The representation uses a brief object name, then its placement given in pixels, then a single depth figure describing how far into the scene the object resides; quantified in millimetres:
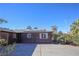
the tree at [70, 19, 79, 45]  4397
